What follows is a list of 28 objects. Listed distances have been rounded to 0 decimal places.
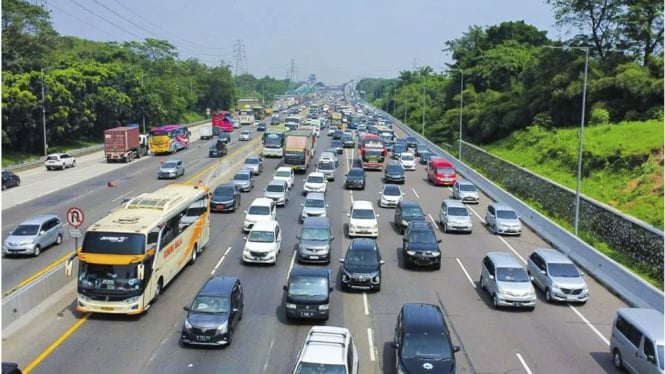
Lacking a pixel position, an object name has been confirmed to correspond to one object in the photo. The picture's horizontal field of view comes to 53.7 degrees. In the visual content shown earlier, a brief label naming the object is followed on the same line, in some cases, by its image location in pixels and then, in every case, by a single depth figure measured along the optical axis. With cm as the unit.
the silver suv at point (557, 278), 2411
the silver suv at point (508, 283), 2311
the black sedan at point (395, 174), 5181
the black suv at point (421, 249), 2798
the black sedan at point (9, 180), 4806
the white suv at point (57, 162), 5844
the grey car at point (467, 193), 4456
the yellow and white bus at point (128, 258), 2095
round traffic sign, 2298
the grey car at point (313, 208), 3669
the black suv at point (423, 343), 1612
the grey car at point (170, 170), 5288
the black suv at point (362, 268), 2472
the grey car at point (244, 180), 4678
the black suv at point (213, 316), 1881
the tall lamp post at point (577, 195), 3169
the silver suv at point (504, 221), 3562
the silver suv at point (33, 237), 2903
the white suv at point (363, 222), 3381
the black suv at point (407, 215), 3484
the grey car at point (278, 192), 4131
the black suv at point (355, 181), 4872
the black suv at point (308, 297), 2106
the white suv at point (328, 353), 1524
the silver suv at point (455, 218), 3559
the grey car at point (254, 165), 5447
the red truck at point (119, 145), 6334
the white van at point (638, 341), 1661
